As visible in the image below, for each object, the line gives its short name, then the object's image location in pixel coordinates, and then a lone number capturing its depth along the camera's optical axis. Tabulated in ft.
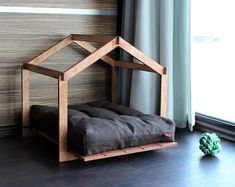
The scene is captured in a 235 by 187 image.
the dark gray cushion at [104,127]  6.21
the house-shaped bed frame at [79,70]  6.34
